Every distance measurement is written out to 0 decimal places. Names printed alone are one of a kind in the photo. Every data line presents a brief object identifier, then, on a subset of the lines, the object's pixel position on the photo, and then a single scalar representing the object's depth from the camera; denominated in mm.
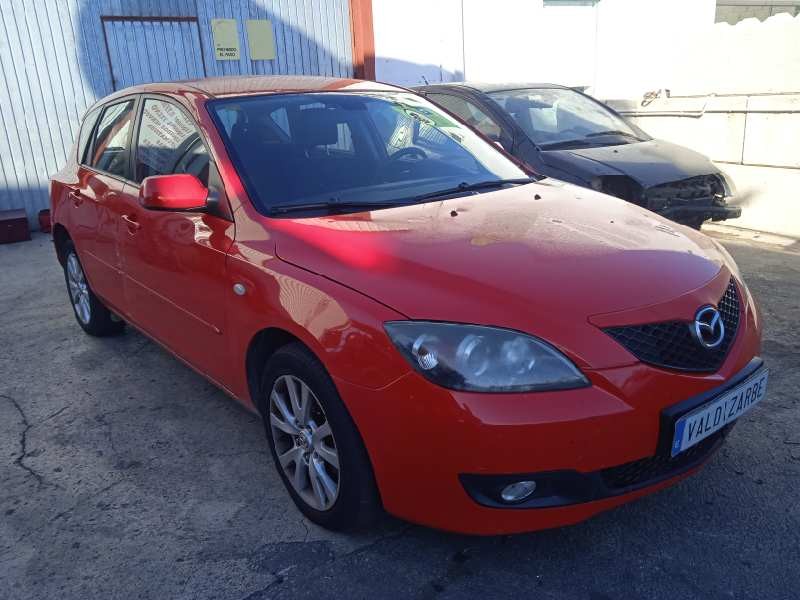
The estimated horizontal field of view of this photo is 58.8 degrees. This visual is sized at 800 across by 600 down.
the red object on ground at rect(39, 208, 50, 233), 8805
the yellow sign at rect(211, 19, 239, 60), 9570
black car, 5809
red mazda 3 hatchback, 2104
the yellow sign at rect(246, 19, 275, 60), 9844
